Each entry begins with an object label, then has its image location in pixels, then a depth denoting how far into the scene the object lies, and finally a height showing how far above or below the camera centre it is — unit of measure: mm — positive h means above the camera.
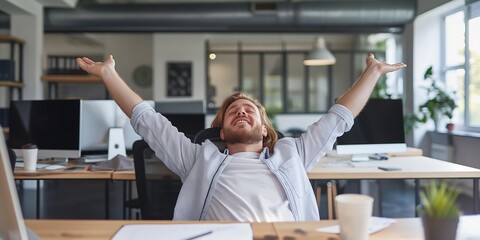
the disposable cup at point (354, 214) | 855 -213
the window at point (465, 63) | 5031 +735
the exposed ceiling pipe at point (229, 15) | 5637 +1503
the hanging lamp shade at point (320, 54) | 6473 +1062
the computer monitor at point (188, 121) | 2893 -22
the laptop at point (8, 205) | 678 -157
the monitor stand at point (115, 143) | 2904 -185
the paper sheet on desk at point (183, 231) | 1023 -308
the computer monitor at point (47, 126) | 2697 -56
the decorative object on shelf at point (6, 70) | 5426 +664
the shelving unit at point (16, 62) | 5344 +789
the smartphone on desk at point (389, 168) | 2459 -318
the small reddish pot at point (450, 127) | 5145 -118
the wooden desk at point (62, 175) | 2355 -343
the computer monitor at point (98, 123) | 2926 -38
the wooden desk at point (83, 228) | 1062 -316
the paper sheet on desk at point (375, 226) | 1081 -306
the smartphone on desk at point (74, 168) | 2553 -331
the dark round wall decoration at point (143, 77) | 8633 +902
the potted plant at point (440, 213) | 778 -191
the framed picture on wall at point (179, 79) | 7707 +768
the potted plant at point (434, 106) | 5102 +153
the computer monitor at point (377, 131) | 2799 -94
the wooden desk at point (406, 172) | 2328 -328
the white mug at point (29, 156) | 2471 -240
